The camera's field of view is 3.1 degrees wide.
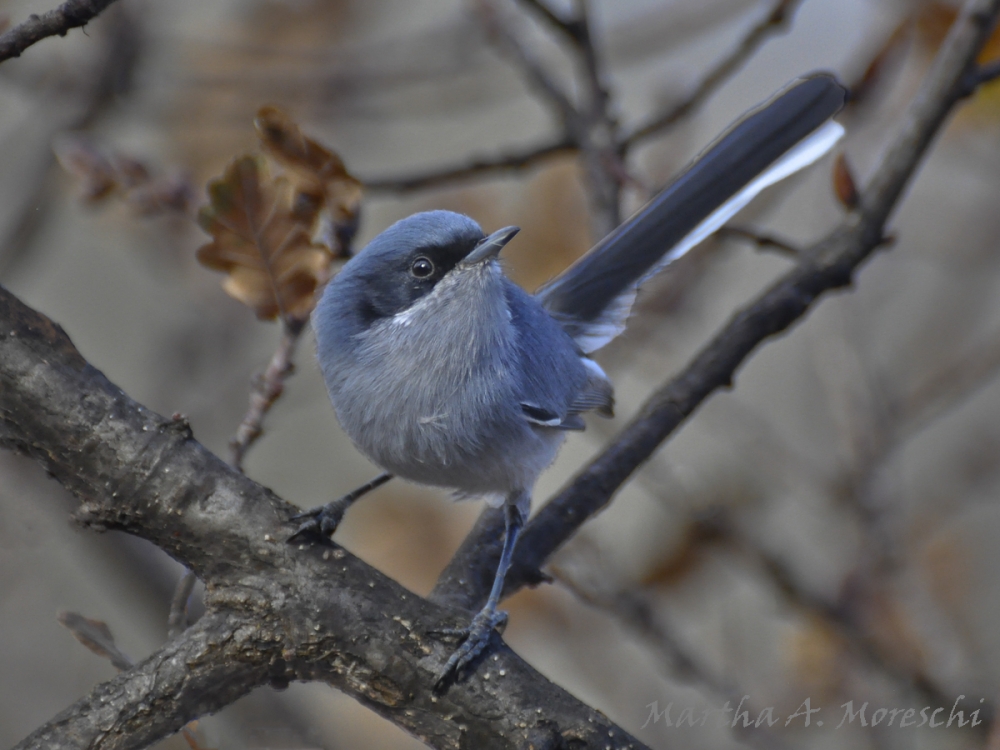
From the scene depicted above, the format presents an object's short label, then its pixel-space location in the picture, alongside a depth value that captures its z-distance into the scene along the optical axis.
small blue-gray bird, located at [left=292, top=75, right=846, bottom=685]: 2.80
